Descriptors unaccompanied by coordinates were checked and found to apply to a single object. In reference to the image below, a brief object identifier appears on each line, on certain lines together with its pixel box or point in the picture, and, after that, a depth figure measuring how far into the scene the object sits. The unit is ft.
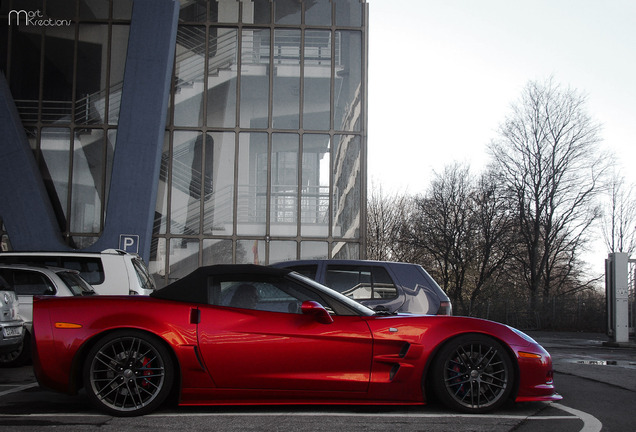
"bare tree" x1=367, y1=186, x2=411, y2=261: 156.15
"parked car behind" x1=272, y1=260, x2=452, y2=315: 30.04
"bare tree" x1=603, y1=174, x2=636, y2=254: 132.87
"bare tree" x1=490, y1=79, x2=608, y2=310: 125.39
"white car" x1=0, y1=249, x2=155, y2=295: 35.53
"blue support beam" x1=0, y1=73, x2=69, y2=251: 63.00
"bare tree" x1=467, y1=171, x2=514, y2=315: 132.98
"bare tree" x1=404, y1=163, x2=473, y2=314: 146.10
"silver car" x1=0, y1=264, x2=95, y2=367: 32.24
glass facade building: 66.49
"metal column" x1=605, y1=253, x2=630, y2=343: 58.13
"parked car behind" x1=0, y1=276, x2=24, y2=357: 27.17
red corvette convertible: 17.99
